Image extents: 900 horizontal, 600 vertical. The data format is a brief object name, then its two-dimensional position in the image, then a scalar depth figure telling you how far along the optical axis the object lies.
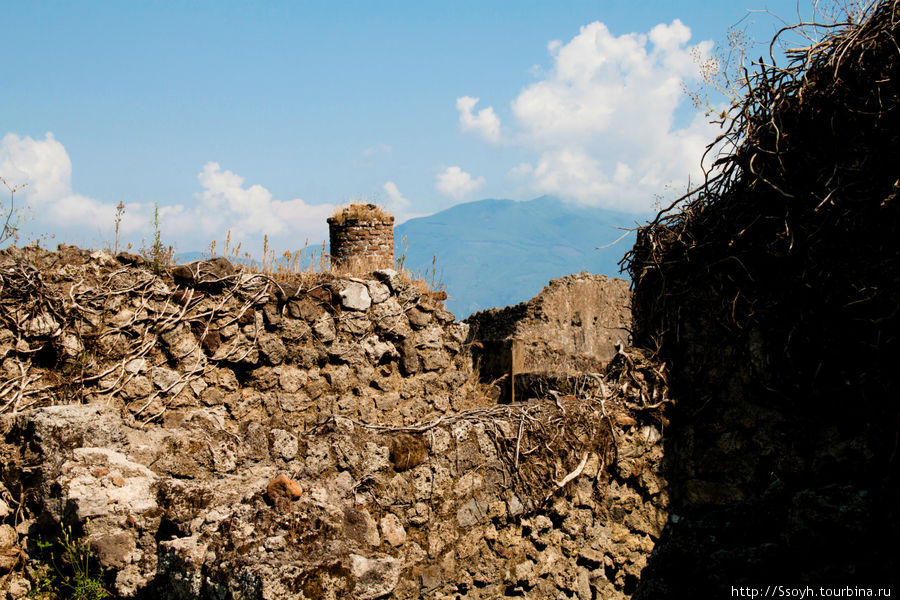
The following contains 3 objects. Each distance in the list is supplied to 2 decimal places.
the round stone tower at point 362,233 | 14.91
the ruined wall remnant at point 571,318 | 15.35
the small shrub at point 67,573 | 3.53
